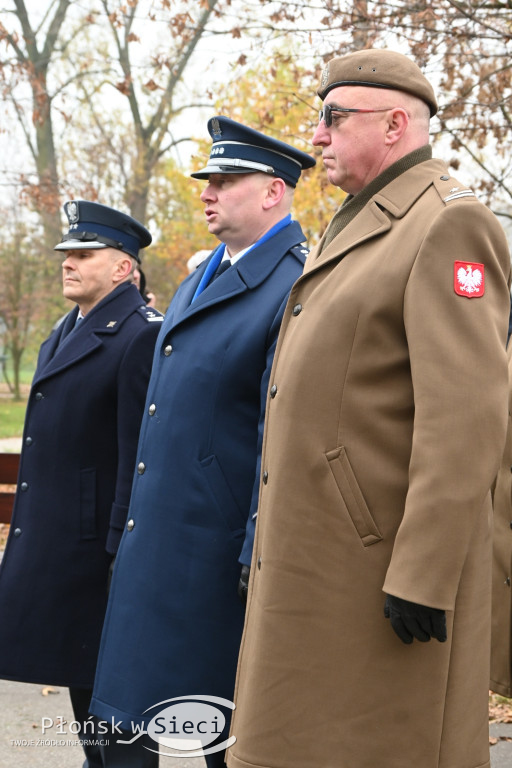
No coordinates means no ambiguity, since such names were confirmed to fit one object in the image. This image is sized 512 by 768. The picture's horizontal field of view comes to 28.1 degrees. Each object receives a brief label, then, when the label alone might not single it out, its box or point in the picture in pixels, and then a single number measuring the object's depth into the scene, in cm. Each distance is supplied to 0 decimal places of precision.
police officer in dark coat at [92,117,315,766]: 308
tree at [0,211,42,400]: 2331
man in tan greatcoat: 224
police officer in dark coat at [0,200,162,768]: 378
